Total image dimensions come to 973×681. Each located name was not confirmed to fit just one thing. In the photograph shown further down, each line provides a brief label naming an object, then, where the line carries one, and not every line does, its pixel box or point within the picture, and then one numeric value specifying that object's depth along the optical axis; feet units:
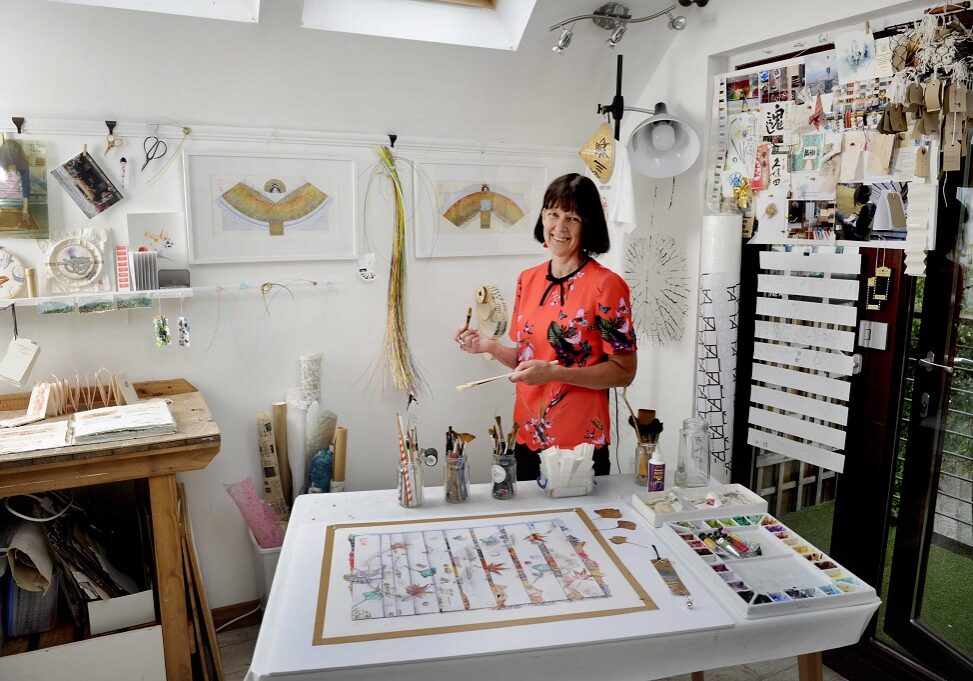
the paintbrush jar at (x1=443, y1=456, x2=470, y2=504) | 6.17
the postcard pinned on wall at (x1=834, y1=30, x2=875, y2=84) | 7.32
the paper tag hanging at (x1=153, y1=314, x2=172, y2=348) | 8.47
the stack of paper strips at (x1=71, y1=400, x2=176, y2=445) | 6.94
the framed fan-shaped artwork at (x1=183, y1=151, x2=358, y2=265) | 8.76
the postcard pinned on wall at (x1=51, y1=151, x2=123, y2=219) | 8.08
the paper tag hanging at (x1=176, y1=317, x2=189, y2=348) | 8.63
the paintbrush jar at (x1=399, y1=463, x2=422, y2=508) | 6.07
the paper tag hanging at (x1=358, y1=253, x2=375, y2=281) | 9.69
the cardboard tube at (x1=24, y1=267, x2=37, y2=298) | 7.92
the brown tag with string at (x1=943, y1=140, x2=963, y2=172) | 6.66
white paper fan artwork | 9.75
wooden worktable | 6.64
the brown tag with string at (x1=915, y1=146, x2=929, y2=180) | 6.95
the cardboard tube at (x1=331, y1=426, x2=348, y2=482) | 9.24
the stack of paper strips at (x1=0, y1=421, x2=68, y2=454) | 6.71
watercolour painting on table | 4.56
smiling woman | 7.12
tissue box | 6.36
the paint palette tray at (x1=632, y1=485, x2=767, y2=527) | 5.85
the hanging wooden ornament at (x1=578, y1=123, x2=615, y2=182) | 9.34
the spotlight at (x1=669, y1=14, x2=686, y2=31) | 8.51
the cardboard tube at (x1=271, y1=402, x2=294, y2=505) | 9.39
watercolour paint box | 4.72
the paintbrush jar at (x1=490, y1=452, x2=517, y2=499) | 6.31
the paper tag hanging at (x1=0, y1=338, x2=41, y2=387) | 7.71
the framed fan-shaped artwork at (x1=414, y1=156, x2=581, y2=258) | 9.98
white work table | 4.17
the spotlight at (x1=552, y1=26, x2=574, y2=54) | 8.50
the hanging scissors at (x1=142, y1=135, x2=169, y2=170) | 8.41
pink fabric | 8.96
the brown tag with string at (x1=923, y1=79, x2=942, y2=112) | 6.64
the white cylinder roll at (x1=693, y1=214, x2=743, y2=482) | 8.68
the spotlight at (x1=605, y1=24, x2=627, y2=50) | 8.71
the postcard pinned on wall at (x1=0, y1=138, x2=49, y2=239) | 7.75
